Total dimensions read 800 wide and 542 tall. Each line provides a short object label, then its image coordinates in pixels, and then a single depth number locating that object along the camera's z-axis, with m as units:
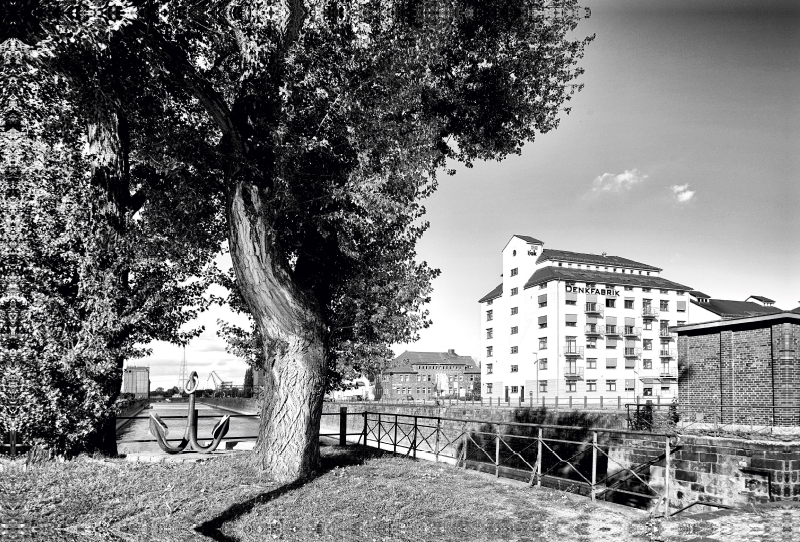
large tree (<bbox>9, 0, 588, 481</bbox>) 11.08
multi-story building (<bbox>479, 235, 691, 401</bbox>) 61.78
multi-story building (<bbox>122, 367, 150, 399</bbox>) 63.67
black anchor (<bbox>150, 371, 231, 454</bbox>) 10.61
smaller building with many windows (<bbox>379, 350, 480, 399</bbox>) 119.25
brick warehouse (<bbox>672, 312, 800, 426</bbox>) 16.28
